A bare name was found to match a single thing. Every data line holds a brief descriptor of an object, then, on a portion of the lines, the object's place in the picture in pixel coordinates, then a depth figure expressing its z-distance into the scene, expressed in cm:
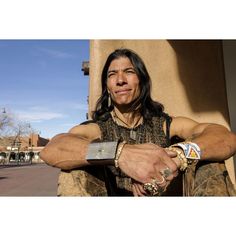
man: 119
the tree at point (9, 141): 2426
